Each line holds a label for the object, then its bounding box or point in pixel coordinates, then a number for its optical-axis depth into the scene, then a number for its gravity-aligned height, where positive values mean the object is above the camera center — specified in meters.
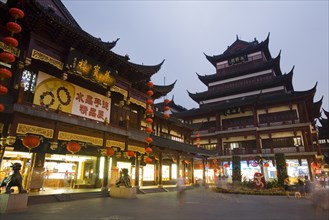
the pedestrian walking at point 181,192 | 11.91 -1.15
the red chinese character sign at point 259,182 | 19.06 -0.72
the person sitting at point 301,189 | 16.56 -1.11
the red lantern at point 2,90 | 7.31 +2.60
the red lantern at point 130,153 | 14.16 +1.19
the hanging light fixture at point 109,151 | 12.85 +1.15
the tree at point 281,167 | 20.08 +0.58
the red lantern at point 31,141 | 9.12 +1.23
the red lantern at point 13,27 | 7.56 +4.76
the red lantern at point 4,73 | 7.52 +3.21
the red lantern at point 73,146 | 11.01 +1.23
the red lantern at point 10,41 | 7.59 +4.32
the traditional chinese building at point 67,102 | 9.40 +3.77
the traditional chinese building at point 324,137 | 44.91 +7.24
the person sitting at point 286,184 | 18.01 -0.85
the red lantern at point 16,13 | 7.67 +5.31
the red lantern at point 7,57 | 7.57 +3.76
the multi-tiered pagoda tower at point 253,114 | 30.70 +9.29
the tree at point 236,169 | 24.05 +0.45
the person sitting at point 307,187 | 15.76 -0.94
